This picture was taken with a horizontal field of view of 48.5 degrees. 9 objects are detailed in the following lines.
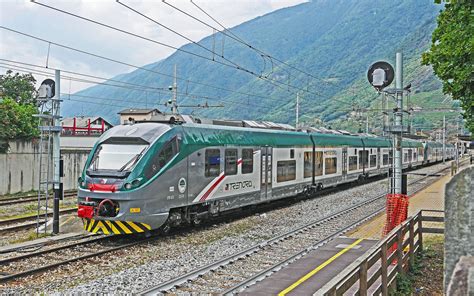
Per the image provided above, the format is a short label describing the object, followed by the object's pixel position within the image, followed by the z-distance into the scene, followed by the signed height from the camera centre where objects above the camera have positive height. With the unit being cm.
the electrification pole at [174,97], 2218 +288
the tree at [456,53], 1201 +263
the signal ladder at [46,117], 1459 +96
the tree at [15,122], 2520 +149
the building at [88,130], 3421 +154
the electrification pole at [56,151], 1474 +3
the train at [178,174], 1266 -58
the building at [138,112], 4293 +348
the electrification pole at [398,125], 1220 +70
